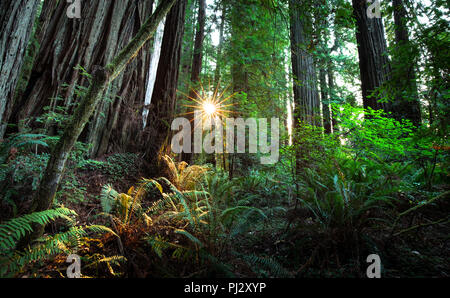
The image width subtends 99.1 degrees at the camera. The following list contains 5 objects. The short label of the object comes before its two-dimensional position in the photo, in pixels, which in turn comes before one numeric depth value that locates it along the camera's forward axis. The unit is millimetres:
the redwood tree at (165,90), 4977
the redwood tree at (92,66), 3668
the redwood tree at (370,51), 5039
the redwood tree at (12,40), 2256
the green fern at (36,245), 1368
